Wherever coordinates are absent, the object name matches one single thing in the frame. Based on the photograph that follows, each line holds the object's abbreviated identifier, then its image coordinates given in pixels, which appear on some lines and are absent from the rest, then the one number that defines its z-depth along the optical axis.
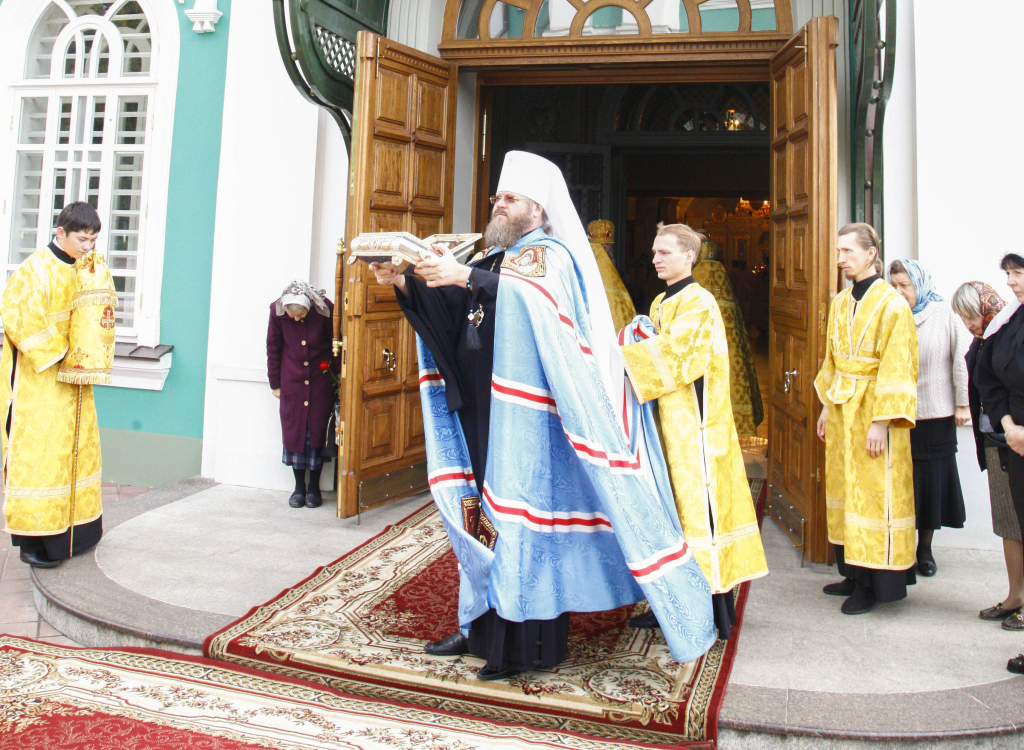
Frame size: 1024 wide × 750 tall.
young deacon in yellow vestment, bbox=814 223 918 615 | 3.77
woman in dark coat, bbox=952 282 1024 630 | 3.68
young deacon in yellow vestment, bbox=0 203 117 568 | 4.21
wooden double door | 4.54
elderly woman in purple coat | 5.61
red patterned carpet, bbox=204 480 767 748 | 2.96
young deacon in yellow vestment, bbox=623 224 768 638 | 3.42
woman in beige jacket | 4.25
